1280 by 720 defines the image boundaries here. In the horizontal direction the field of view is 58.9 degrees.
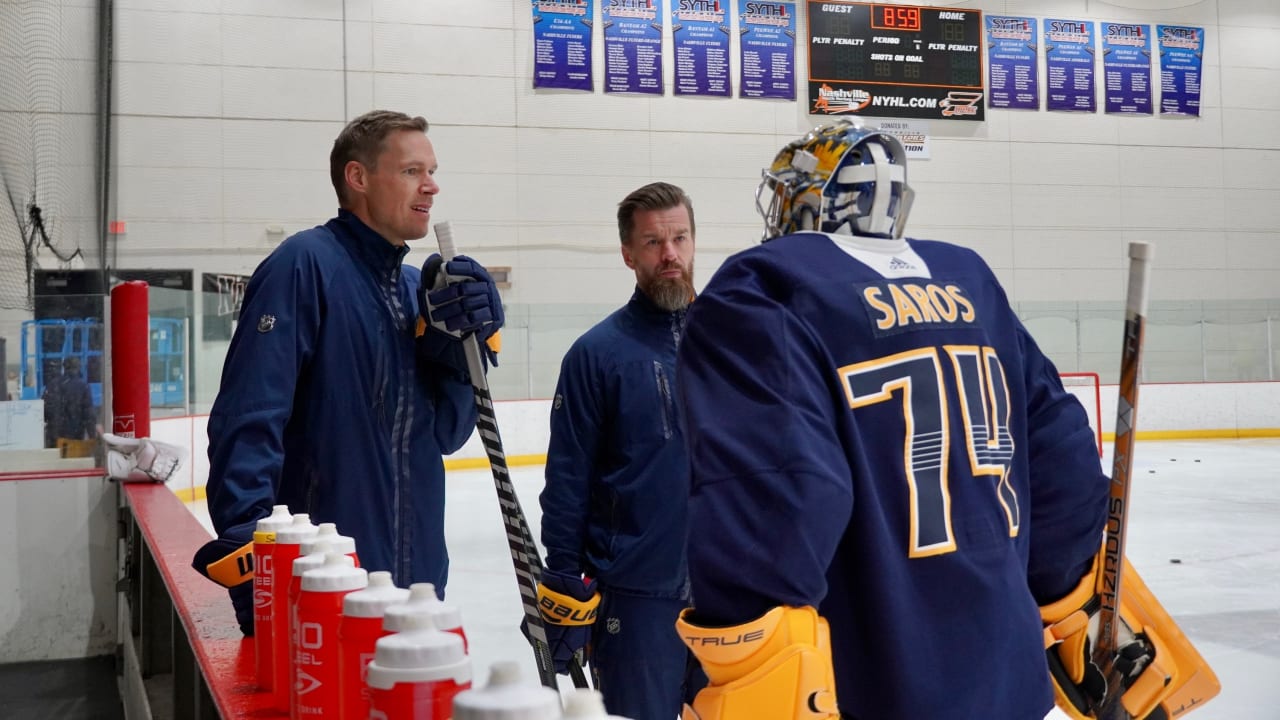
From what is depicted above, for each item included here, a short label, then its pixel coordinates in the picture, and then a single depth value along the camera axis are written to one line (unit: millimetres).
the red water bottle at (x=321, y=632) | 919
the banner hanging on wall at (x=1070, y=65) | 13508
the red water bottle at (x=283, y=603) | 1088
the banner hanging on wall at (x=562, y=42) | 12062
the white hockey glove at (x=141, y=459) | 3949
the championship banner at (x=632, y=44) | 12156
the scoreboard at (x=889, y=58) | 12336
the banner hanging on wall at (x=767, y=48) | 12500
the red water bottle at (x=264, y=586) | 1153
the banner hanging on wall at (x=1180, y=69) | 13906
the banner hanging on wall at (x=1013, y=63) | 13195
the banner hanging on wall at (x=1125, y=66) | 13703
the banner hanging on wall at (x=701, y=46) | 12344
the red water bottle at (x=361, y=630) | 810
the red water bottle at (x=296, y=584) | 957
